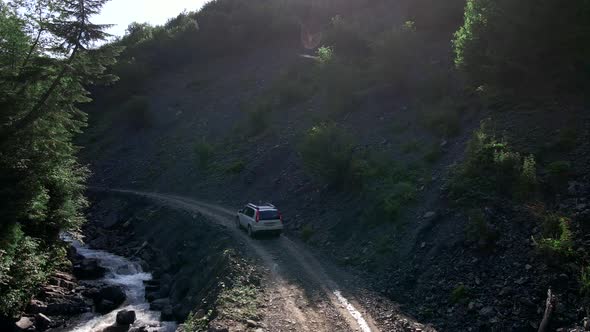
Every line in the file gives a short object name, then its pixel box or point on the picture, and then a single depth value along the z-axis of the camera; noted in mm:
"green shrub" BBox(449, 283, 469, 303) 14455
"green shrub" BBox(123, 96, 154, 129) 57438
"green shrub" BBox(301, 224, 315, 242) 24998
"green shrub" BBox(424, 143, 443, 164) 24398
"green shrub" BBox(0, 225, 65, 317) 18172
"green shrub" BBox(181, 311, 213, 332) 14077
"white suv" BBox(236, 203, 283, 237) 24828
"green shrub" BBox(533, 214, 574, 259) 13141
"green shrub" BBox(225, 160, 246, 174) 39188
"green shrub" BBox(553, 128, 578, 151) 17969
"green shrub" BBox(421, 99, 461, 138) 25766
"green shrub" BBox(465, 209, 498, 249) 15844
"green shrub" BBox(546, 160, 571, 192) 16406
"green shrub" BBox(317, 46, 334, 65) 41875
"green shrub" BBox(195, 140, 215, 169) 43906
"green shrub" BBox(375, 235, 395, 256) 19750
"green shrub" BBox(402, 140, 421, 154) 26656
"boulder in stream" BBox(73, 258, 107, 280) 25625
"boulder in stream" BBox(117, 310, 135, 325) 19000
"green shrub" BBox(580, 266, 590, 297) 11755
